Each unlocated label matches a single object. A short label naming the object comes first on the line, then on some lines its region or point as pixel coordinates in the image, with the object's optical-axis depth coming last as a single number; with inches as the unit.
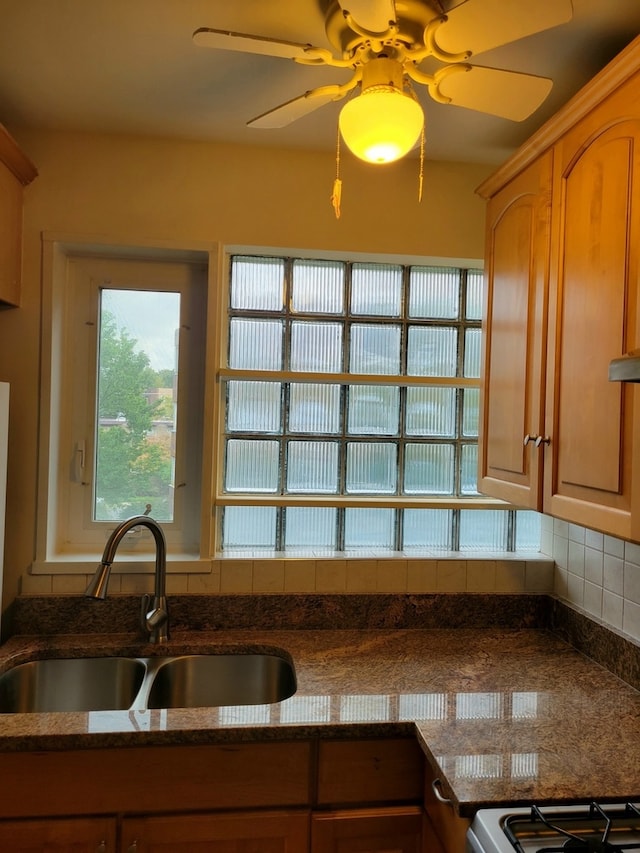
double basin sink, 64.4
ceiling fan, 36.9
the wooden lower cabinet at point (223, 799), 48.4
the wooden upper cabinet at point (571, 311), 45.1
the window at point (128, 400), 74.8
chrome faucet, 63.8
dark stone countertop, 42.9
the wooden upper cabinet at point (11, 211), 62.5
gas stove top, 36.0
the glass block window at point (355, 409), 78.7
